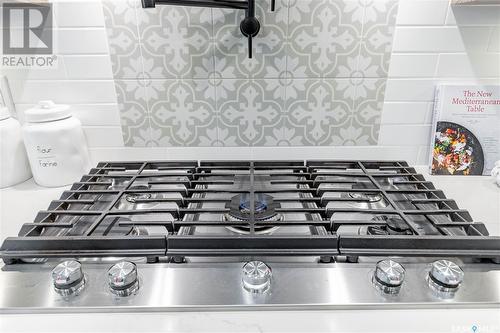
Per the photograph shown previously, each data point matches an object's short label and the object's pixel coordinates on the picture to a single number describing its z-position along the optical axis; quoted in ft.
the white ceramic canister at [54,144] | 2.69
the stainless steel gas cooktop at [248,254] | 1.53
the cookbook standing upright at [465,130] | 2.95
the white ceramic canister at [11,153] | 2.80
